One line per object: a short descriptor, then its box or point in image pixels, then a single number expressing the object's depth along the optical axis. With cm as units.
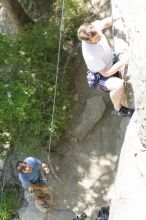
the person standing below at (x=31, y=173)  703
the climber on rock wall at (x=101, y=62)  535
